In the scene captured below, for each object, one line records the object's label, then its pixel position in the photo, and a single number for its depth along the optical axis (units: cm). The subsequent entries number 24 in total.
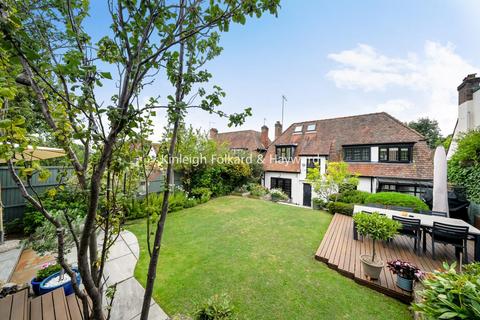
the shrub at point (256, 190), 1394
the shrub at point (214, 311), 250
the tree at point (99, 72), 105
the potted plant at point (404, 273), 374
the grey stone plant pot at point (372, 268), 409
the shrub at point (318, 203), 1075
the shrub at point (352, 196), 1049
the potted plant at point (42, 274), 329
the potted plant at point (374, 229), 412
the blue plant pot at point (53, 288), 317
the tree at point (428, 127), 2821
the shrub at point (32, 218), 562
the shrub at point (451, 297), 163
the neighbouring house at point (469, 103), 786
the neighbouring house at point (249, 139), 1905
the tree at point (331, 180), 1059
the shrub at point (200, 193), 1147
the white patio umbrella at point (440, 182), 615
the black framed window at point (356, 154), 1271
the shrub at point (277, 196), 1346
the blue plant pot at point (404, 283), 375
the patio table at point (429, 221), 448
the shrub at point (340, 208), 928
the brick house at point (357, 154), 1109
